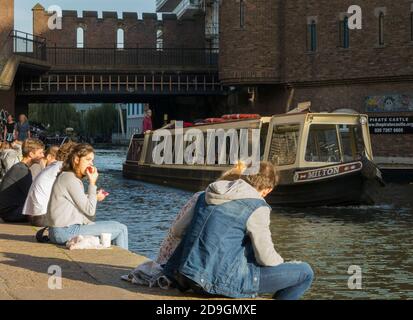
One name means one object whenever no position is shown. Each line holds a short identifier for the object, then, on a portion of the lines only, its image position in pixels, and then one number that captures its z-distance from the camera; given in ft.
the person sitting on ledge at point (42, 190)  40.01
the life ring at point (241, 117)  90.65
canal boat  74.79
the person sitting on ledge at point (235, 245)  23.49
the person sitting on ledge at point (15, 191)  44.01
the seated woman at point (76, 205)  33.35
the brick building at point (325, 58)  122.21
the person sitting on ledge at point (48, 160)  46.42
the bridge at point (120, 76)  155.74
